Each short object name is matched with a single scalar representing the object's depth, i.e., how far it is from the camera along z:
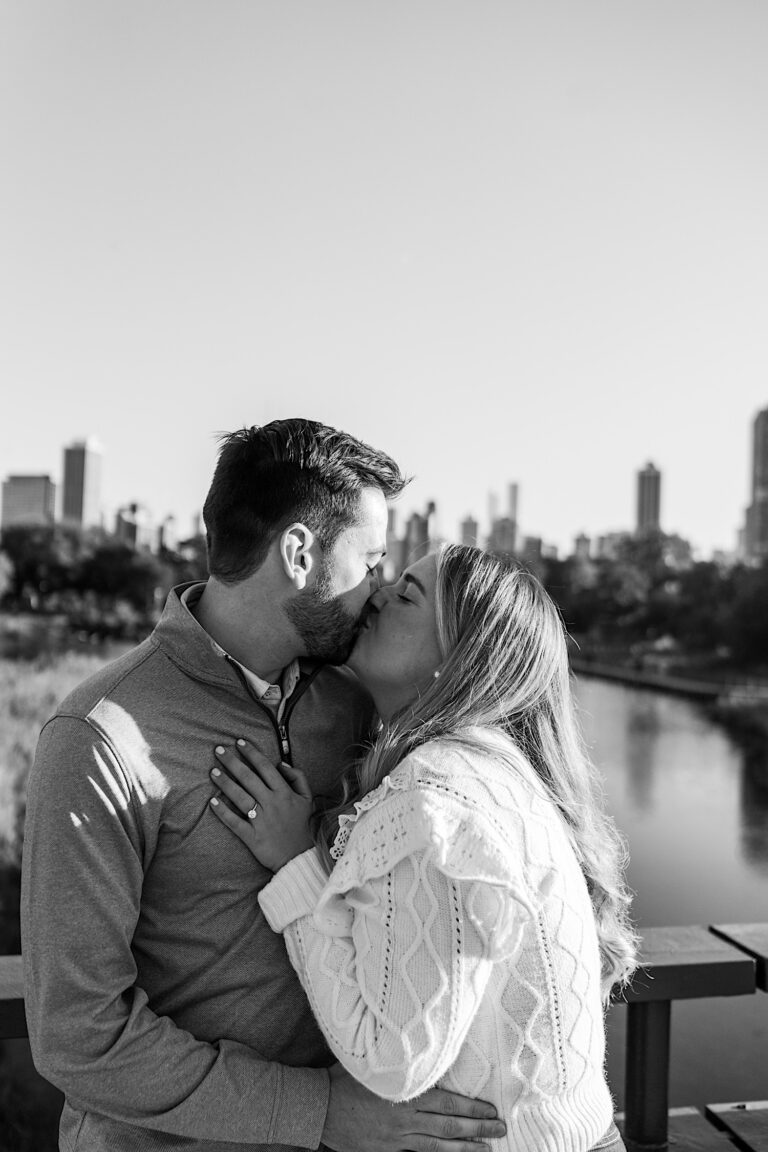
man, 1.18
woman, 1.15
